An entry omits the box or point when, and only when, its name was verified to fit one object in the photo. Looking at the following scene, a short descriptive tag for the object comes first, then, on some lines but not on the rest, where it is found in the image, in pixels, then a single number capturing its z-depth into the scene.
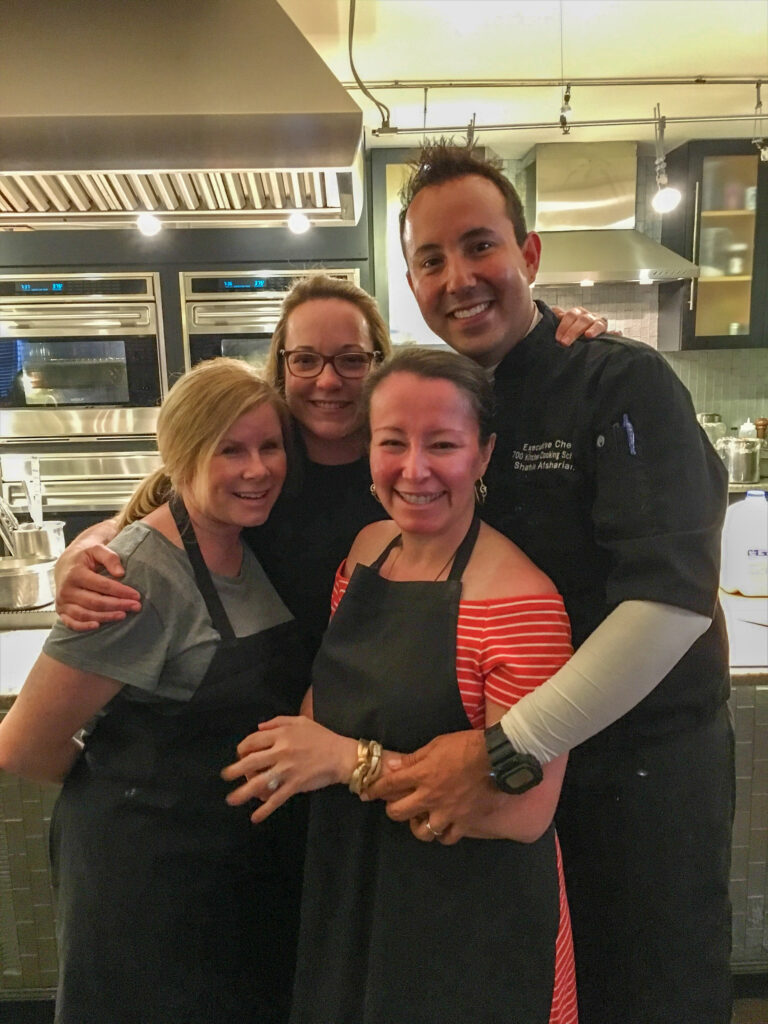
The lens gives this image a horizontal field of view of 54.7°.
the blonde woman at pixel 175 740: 1.08
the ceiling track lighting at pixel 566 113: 2.91
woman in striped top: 0.93
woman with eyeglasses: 1.27
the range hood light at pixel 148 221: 1.87
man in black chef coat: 0.98
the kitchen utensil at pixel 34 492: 2.78
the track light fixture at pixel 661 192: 3.12
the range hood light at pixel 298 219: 1.83
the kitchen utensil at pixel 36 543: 2.09
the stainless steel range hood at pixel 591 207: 3.61
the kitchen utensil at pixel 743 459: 3.89
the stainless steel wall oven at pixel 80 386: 3.62
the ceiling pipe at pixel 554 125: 3.14
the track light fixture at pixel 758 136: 3.16
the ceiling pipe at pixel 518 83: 2.99
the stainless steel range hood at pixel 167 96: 1.31
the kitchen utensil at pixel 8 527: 2.07
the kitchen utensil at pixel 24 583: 2.00
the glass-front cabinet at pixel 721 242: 3.82
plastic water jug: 2.03
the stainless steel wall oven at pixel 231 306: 3.61
